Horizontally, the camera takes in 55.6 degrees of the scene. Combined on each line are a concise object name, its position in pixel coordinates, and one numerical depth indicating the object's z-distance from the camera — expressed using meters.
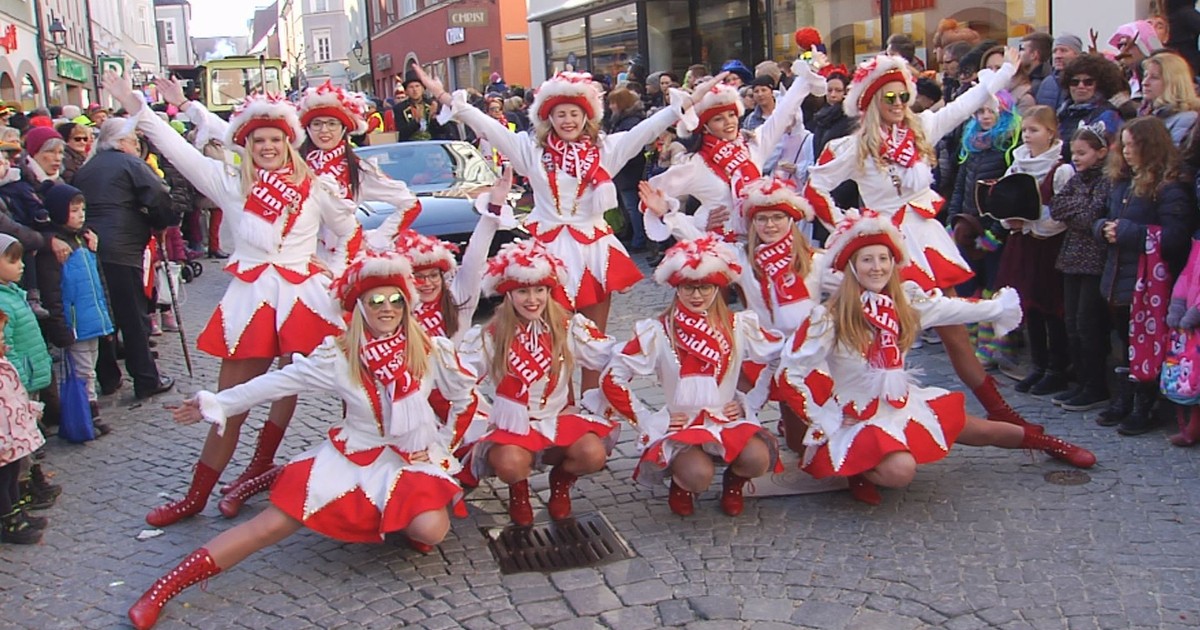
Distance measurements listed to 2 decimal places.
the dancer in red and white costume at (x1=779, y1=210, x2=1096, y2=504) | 4.99
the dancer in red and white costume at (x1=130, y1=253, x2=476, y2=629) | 4.50
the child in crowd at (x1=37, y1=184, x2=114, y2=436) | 6.98
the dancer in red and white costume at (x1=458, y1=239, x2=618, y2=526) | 5.01
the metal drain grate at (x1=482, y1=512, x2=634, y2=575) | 4.70
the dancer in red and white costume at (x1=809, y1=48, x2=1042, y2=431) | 5.78
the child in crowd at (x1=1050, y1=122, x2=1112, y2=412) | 6.23
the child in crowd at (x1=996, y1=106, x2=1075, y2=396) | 6.71
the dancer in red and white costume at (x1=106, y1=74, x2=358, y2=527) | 5.30
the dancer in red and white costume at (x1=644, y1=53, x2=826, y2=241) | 6.17
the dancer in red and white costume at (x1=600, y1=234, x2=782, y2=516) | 4.97
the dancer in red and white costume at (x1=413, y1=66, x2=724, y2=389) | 5.80
